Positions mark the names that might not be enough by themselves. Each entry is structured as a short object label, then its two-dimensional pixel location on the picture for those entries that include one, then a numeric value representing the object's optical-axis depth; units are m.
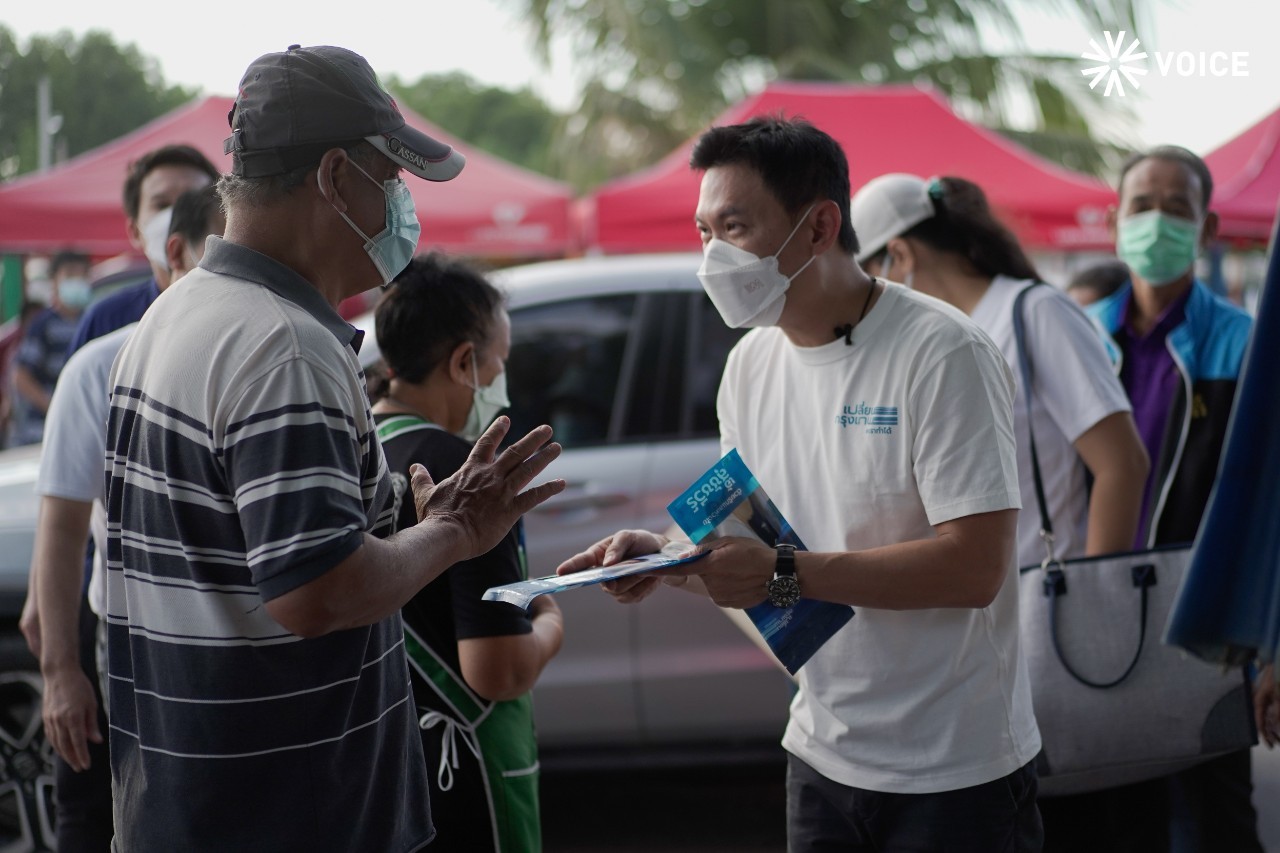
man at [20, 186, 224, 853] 2.70
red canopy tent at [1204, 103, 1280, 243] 7.43
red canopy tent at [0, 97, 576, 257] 7.82
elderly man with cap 1.50
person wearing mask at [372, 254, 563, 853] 2.11
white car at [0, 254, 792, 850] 3.89
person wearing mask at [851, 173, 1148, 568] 2.67
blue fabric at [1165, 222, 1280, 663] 1.18
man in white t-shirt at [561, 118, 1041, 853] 1.97
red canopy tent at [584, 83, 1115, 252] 7.66
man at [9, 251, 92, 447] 8.12
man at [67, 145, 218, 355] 3.33
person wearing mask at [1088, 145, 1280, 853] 2.89
